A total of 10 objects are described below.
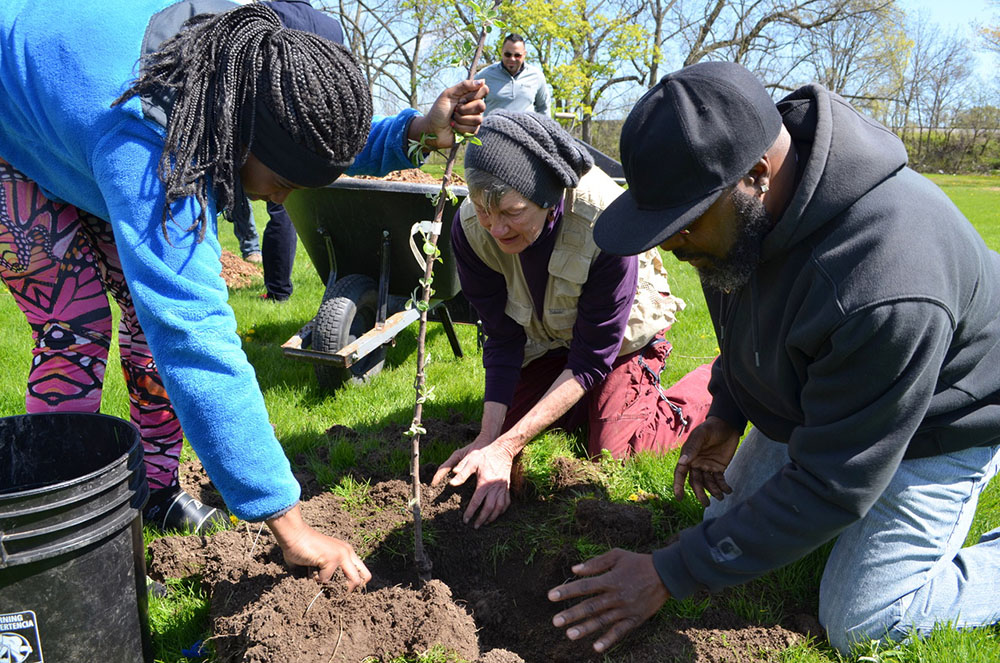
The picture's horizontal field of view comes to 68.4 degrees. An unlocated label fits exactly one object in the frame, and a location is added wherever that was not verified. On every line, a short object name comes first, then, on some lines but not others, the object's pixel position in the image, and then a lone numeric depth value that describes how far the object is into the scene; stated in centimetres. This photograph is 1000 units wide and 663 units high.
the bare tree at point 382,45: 1861
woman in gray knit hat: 263
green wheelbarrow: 392
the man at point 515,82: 725
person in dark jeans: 565
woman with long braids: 170
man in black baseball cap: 163
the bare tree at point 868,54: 2467
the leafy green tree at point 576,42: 1295
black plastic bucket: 164
